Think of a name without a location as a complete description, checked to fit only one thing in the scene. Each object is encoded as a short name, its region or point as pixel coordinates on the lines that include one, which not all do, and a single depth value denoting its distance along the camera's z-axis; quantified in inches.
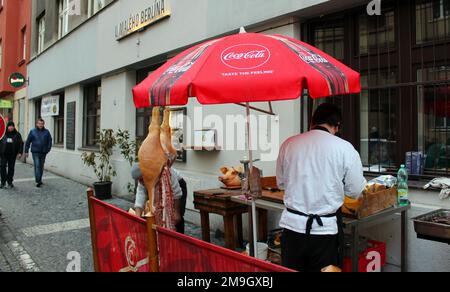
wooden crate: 127.3
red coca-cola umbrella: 83.0
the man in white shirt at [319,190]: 100.8
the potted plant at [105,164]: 346.0
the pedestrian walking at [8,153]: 394.0
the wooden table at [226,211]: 183.5
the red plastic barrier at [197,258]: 71.3
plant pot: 344.5
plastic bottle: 147.2
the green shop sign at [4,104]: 563.5
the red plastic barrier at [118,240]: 102.1
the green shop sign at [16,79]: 606.8
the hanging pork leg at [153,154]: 119.6
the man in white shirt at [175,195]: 144.3
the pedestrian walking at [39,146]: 413.1
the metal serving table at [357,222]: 125.7
